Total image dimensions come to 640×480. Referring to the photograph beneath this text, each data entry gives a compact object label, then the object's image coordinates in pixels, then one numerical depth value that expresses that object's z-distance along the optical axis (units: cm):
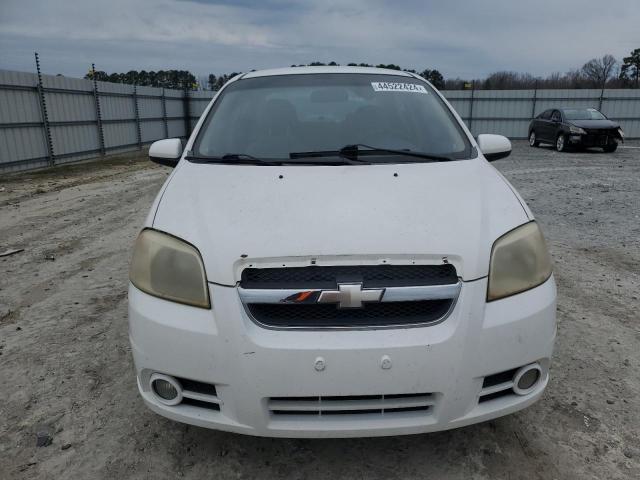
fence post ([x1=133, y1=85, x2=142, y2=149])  1820
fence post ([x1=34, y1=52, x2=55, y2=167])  1277
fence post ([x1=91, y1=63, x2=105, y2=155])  1551
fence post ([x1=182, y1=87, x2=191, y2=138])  2327
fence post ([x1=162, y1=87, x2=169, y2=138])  2077
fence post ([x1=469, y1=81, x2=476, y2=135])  2383
